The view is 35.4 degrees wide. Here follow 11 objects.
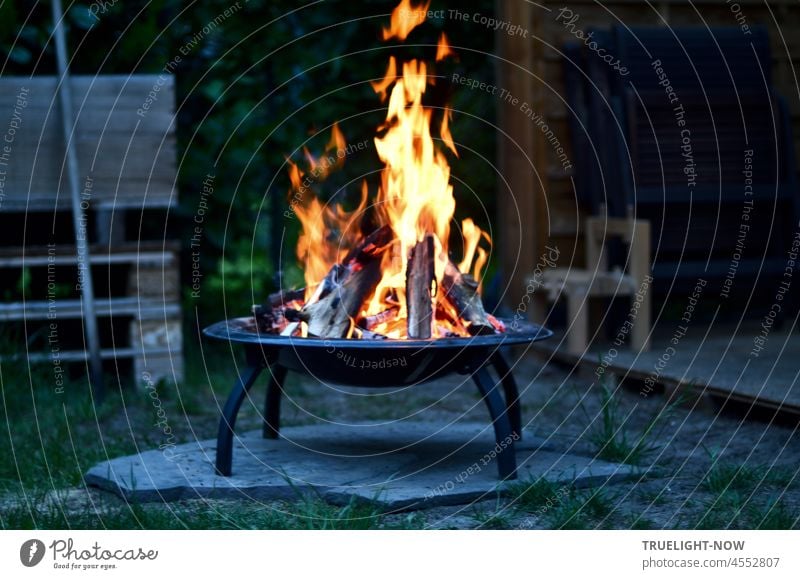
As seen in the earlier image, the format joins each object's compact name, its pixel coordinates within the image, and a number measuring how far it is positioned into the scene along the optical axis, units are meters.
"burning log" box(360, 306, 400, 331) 4.12
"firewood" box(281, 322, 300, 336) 4.11
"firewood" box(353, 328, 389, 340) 3.99
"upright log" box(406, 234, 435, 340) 3.96
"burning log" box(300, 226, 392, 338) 4.04
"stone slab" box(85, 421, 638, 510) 3.87
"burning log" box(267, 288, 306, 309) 4.35
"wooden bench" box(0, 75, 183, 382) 6.03
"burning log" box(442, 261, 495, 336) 4.09
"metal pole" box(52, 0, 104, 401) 5.78
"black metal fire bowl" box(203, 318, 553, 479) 3.85
